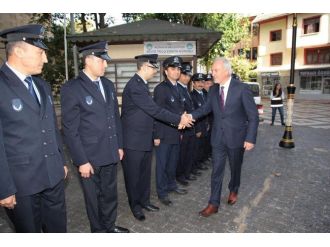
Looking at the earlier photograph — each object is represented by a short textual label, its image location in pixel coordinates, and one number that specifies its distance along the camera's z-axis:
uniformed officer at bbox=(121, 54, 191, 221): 4.04
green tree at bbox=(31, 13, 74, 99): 15.80
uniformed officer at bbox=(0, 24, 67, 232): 2.42
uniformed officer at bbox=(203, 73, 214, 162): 7.00
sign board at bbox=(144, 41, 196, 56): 9.41
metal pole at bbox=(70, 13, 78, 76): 12.48
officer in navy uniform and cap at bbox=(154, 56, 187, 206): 4.75
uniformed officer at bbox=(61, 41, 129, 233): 3.19
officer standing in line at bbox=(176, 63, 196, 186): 5.54
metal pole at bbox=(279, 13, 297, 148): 8.21
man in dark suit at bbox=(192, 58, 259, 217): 4.21
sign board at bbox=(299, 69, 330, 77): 31.45
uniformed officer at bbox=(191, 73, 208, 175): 6.25
